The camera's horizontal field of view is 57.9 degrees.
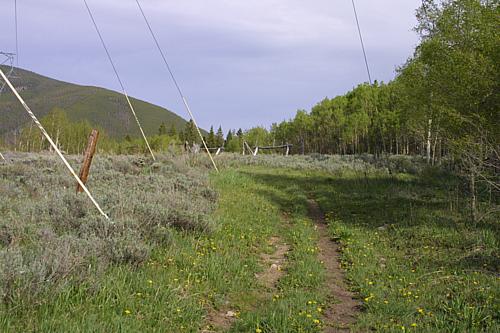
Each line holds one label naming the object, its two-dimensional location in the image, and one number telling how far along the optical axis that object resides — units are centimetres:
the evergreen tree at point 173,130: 11210
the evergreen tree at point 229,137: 10335
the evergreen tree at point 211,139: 10138
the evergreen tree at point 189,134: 8716
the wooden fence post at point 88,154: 1014
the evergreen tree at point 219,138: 10544
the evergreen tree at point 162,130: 11044
